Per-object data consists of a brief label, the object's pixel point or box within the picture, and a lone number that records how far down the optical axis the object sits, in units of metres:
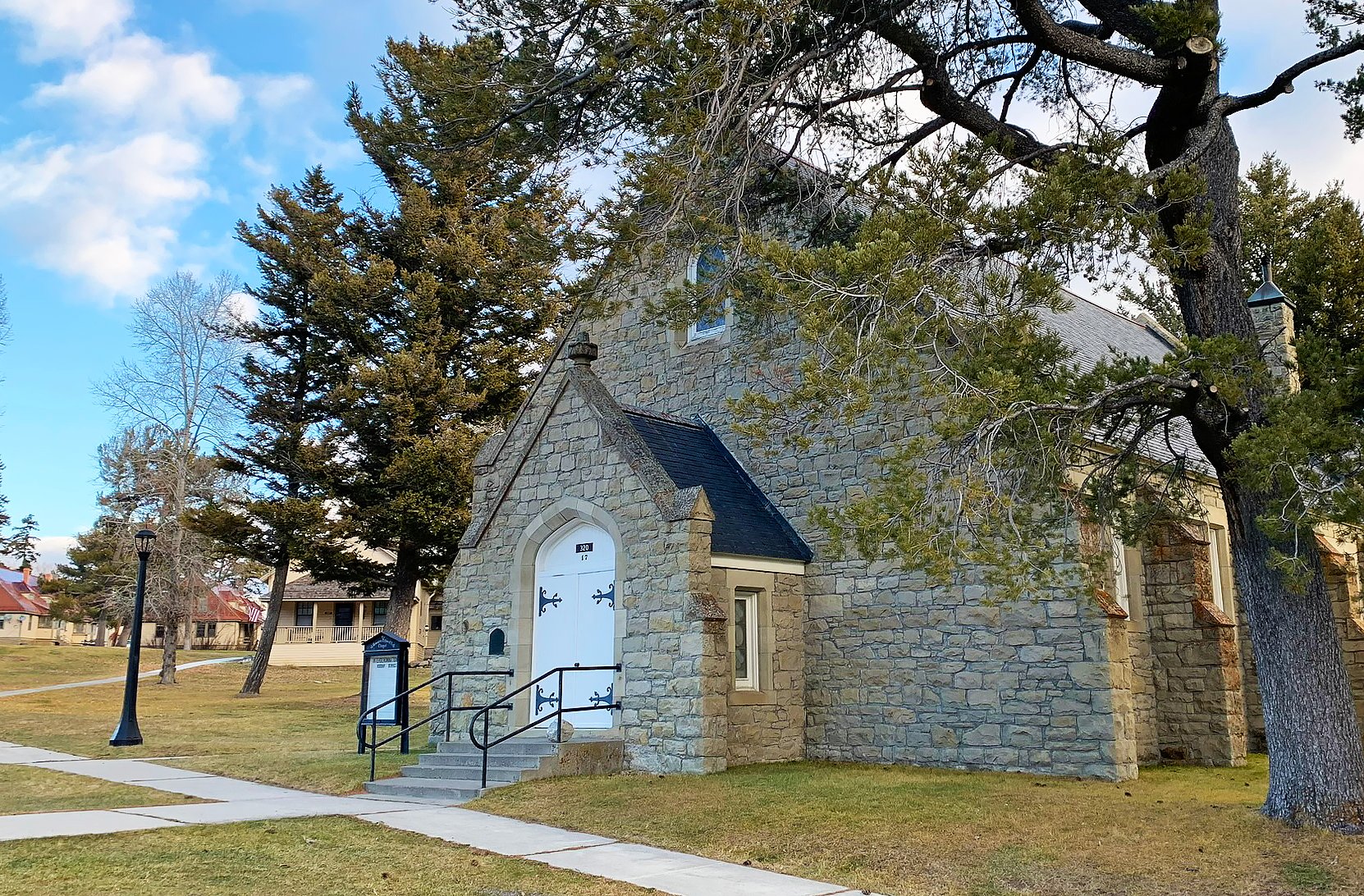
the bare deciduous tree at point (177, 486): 34.47
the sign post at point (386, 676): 16.03
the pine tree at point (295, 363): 27.75
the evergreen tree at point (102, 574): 45.53
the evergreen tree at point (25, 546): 87.94
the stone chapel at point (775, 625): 12.94
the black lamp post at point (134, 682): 16.75
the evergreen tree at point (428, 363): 27.17
